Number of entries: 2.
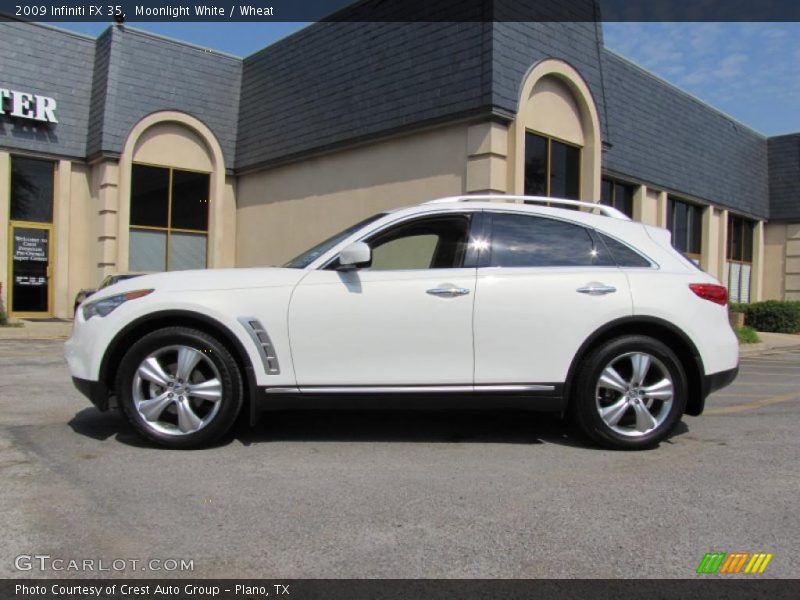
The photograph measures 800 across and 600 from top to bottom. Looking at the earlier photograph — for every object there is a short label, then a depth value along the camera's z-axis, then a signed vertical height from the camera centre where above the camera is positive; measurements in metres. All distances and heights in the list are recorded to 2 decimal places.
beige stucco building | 12.75 +3.51
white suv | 4.50 -0.30
